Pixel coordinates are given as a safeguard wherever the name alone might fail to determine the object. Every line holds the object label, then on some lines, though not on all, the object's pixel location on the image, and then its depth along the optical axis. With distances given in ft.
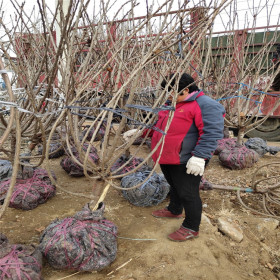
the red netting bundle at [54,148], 14.07
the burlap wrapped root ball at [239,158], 12.32
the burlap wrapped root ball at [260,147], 14.24
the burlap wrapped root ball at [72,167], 11.00
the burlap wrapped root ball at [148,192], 8.46
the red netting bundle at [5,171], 9.70
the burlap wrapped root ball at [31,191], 8.00
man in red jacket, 5.93
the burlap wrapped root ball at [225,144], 13.65
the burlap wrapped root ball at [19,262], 4.36
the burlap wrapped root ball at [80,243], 5.20
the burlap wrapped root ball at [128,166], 10.66
